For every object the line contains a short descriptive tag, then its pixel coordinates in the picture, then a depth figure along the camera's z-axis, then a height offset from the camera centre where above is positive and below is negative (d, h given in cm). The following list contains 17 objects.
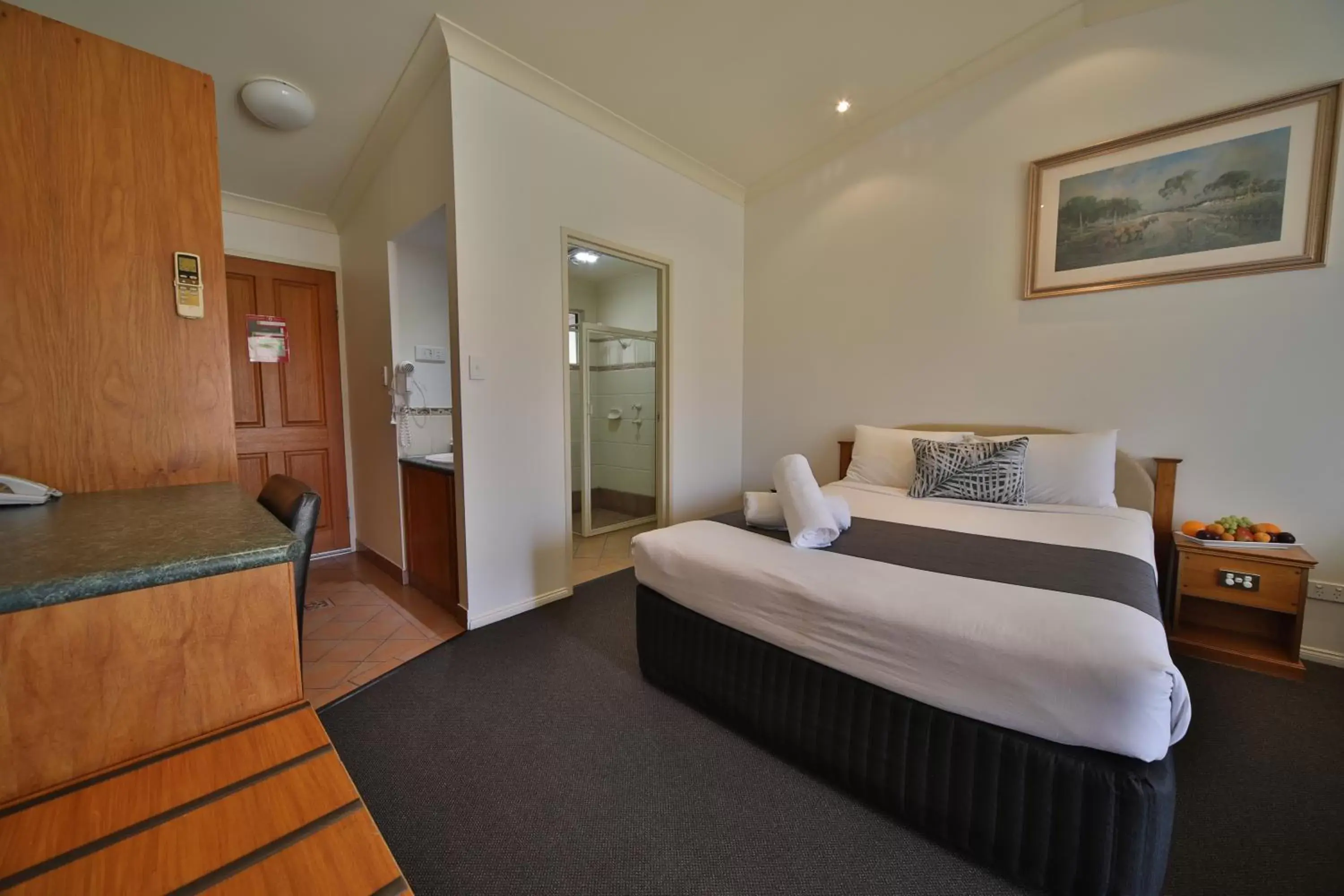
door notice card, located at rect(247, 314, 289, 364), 325 +51
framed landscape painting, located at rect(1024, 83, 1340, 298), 197 +102
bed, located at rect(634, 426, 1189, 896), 98 -65
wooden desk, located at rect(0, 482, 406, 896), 46 -40
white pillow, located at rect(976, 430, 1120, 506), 222 -24
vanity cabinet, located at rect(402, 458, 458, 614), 254 -66
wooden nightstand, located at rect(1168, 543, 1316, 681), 186 -82
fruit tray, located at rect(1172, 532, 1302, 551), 194 -52
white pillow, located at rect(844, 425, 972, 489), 274 -23
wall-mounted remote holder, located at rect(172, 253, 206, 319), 122 +32
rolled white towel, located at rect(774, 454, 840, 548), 165 -32
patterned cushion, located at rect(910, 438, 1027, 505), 231 -27
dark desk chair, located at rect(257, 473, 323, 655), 96 -21
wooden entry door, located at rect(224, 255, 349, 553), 323 +14
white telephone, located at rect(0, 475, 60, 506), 94 -17
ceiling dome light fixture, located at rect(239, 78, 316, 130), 225 +152
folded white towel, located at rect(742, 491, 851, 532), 188 -38
